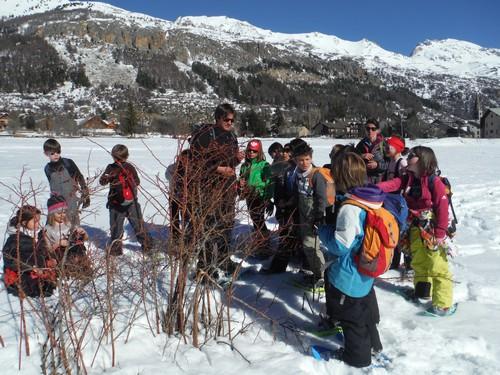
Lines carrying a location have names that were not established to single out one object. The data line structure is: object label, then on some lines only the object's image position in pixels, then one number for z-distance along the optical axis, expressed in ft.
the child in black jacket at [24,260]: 10.83
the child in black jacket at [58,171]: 16.22
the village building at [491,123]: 279.69
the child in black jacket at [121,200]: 15.20
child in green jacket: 14.82
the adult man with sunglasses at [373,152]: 17.01
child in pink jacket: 11.68
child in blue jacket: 8.97
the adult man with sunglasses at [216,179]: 8.93
